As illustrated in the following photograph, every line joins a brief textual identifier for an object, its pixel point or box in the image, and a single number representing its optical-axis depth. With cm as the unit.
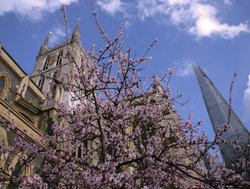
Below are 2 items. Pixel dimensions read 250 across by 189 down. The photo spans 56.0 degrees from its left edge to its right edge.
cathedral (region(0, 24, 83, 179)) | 1127
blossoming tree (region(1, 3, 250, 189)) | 743
